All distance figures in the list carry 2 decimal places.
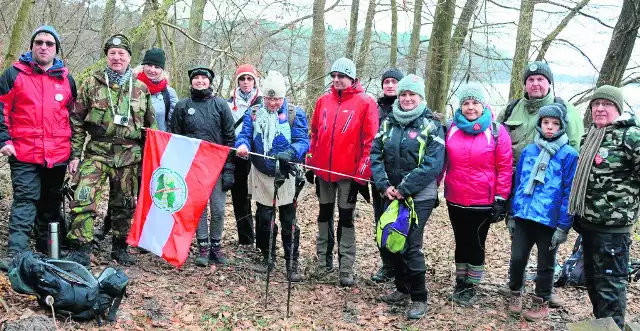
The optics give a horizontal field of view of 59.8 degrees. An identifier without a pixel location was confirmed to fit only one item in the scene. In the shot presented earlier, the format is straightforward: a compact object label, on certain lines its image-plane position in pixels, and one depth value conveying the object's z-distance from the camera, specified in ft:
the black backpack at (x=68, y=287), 14.20
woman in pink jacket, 16.71
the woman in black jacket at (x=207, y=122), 19.25
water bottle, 16.83
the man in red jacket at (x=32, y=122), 17.03
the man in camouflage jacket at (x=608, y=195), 14.59
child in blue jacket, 16.05
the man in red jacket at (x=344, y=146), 18.65
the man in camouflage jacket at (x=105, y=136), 17.84
